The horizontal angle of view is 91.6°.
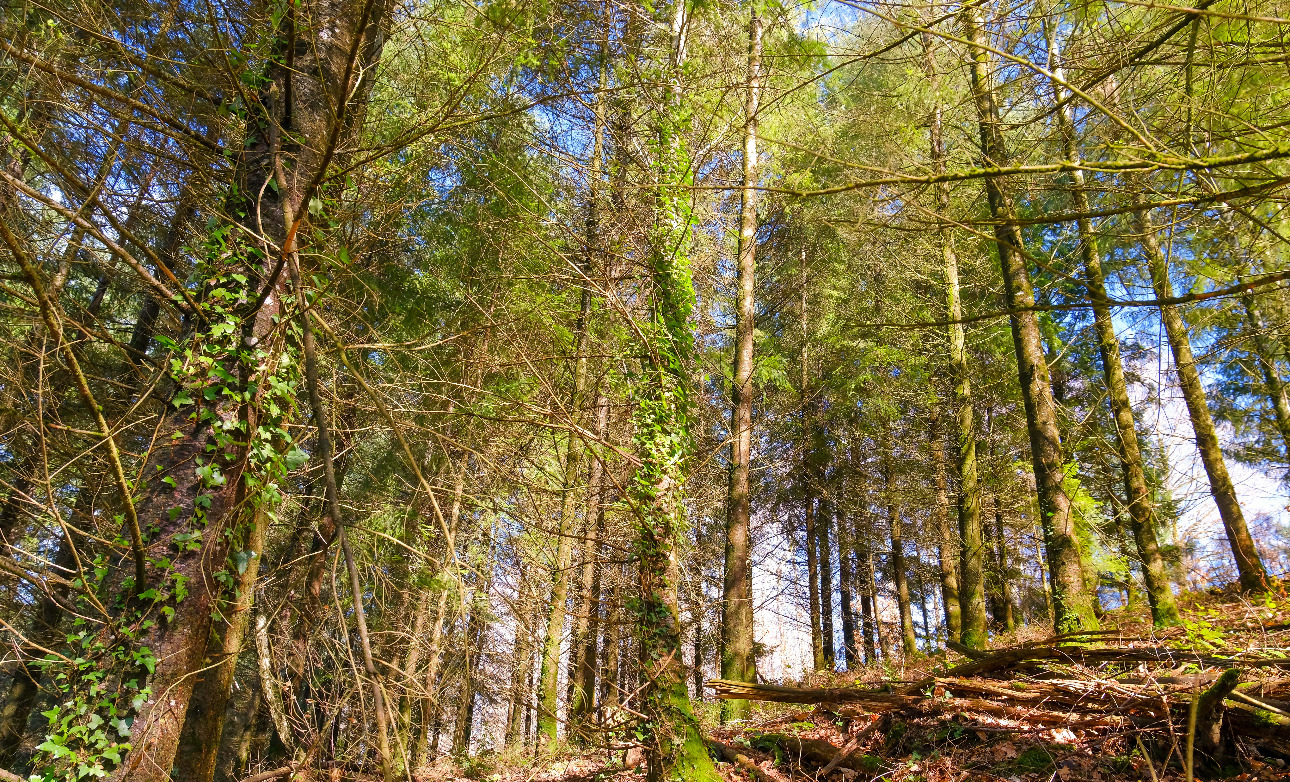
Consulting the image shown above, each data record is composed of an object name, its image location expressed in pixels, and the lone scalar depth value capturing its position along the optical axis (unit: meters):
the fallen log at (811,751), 4.41
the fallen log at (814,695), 4.91
